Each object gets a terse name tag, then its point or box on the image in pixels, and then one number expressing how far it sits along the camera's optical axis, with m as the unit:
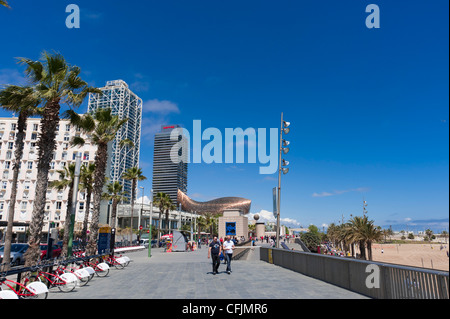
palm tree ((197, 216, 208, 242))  88.94
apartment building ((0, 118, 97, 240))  73.62
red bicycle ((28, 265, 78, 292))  10.03
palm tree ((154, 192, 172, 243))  58.72
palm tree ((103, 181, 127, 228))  45.64
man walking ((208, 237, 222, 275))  14.36
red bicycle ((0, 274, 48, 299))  7.23
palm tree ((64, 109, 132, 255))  18.95
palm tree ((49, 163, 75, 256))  33.00
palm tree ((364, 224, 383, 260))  38.28
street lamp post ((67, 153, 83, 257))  14.21
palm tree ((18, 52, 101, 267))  12.87
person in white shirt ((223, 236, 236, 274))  15.28
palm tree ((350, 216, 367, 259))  38.53
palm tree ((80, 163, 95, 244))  35.81
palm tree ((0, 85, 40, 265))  13.58
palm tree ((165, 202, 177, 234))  59.81
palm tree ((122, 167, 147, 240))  47.40
